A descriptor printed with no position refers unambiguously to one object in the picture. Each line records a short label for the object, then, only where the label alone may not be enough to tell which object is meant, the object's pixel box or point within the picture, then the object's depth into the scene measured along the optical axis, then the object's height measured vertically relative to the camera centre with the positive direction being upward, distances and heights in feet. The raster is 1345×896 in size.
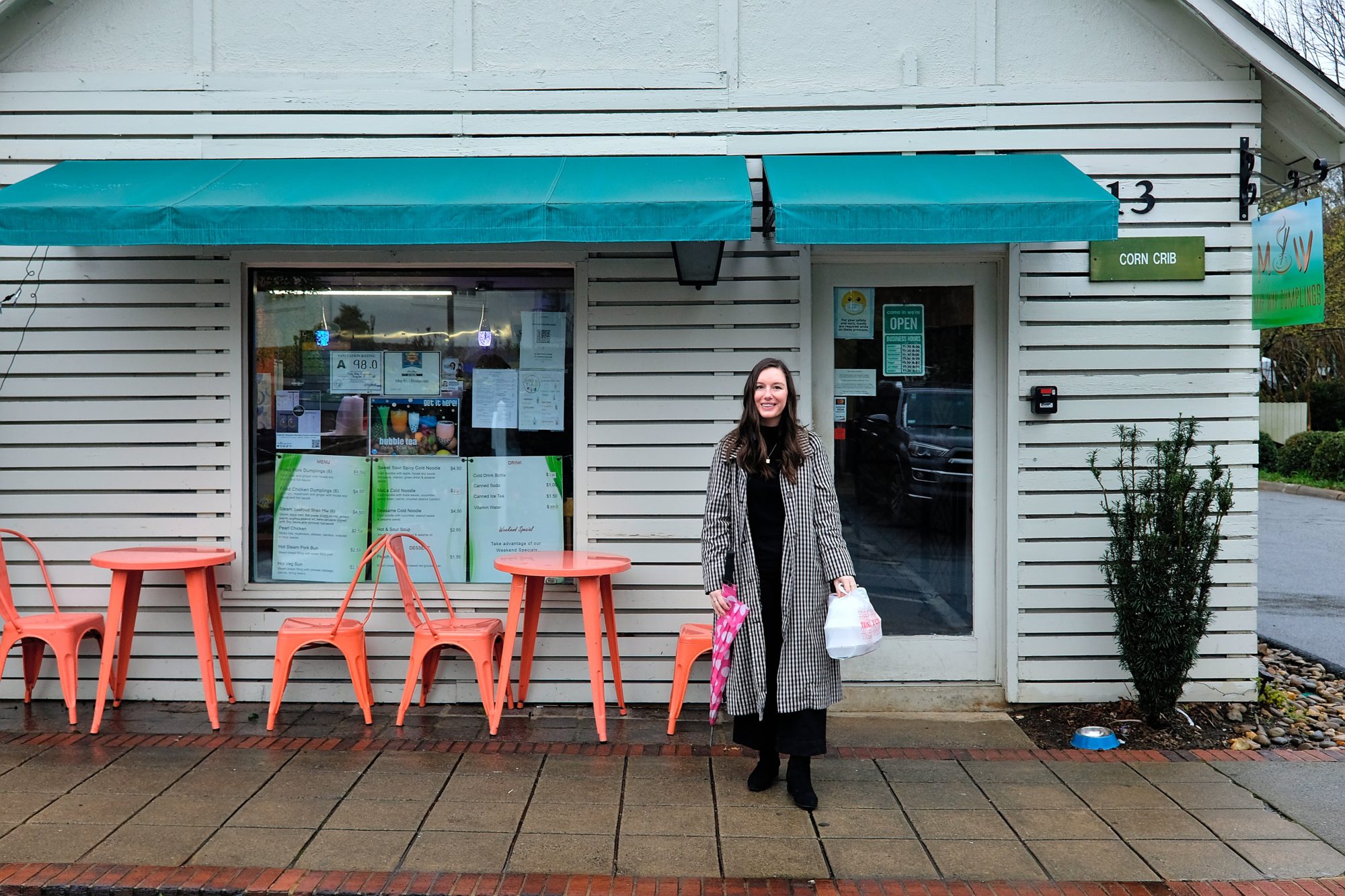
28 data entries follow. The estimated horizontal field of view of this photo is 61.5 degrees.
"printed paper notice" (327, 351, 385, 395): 22.68 +1.14
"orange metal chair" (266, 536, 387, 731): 19.81 -3.72
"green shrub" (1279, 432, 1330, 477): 80.43 -1.42
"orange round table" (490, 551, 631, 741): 19.48 -2.90
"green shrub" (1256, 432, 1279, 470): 85.25 -1.67
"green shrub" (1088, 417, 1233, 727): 19.83 -2.44
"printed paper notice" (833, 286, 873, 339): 22.24 +2.35
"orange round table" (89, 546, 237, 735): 19.84 -2.89
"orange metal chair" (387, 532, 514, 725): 19.79 -3.61
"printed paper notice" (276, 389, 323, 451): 22.61 +0.27
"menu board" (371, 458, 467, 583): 22.58 -1.50
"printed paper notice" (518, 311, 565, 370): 22.44 +1.84
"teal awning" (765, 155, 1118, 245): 18.24 +3.50
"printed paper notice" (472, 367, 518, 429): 22.54 +0.64
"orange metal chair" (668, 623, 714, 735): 19.88 -3.92
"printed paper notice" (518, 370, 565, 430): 22.44 +0.63
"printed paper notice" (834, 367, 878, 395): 22.27 +1.02
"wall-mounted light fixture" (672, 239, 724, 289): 20.29 +3.11
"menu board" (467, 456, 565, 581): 22.44 -1.55
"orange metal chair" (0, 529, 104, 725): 20.15 -3.61
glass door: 22.09 -0.24
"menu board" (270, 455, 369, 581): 22.61 -1.72
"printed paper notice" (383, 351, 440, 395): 22.66 +1.17
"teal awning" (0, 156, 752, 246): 18.30 +3.56
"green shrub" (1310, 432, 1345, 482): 75.05 -1.73
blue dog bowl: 19.45 -5.29
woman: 16.31 -1.85
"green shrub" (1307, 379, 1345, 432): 92.84 +2.35
